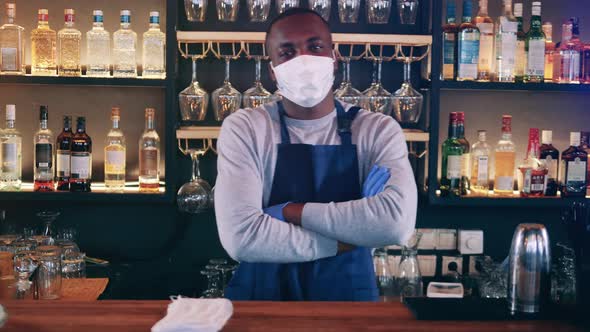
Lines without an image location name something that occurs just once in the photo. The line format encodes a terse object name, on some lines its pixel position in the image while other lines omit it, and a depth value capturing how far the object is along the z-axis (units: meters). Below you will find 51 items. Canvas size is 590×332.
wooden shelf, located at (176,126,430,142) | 3.10
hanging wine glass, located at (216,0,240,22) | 3.18
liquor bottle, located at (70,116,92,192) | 3.16
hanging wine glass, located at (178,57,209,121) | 3.13
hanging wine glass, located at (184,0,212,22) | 3.17
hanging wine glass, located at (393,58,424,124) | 3.13
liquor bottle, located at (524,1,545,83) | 3.20
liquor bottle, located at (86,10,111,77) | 3.17
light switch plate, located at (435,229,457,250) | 3.50
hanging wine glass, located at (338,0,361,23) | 3.20
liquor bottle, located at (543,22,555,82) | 3.29
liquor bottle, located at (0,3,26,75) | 3.15
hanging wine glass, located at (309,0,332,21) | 3.16
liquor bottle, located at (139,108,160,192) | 3.22
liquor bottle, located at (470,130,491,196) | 3.23
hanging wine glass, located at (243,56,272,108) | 3.07
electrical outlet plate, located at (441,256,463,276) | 3.50
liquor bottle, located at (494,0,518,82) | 3.18
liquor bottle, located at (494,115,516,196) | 3.24
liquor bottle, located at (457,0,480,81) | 3.16
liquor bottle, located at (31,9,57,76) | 3.18
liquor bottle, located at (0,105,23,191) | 3.17
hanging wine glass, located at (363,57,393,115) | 3.09
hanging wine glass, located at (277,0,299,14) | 3.14
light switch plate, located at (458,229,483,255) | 3.47
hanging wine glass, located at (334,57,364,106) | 3.07
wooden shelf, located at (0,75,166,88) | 3.13
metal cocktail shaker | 1.81
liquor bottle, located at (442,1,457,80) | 3.20
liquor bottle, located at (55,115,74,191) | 3.17
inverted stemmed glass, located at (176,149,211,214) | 3.14
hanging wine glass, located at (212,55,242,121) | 3.11
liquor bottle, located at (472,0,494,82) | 3.20
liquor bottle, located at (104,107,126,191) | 3.19
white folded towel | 1.62
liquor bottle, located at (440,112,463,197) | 3.21
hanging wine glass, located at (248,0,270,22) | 3.18
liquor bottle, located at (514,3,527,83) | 3.25
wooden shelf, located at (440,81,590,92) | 3.19
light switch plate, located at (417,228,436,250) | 3.49
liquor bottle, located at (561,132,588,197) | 3.23
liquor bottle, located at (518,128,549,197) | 3.24
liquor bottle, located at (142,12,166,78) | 3.19
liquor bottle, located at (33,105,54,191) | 3.18
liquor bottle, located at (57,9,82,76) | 3.17
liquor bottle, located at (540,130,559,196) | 3.26
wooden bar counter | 1.72
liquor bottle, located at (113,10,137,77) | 3.18
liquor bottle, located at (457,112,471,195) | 3.21
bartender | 2.20
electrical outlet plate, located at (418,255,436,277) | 3.50
